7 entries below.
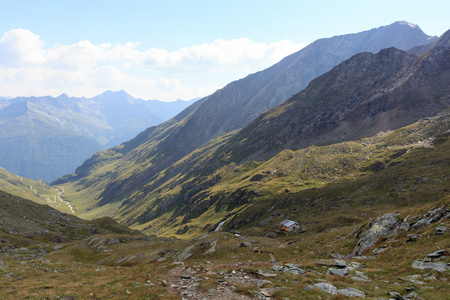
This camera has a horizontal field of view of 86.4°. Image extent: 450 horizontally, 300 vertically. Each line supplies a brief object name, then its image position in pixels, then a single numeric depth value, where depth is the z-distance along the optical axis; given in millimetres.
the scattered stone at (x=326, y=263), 29750
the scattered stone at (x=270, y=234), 85856
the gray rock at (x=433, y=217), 29891
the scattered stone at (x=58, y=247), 66700
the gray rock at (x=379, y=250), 30744
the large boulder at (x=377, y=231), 34875
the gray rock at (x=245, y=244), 51959
